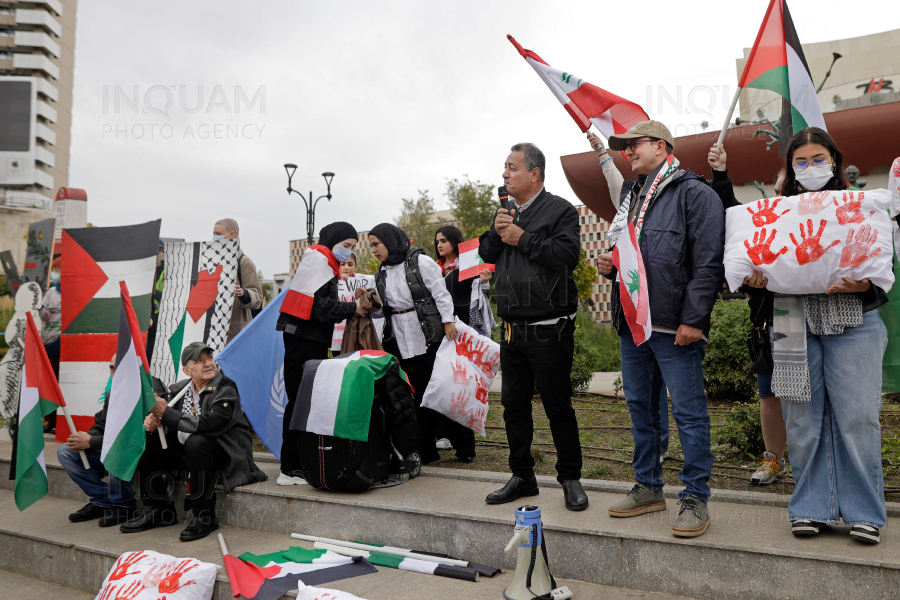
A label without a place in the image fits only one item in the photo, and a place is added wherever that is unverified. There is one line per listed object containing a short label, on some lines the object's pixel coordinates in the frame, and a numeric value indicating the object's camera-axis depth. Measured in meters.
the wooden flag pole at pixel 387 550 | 3.37
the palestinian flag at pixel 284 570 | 3.20
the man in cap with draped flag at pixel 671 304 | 2.98
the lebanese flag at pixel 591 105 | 4.02
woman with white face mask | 2.74
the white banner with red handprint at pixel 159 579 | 3.25
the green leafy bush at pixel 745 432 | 4.43
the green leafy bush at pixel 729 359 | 6.85
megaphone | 2.86
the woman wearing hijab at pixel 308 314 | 4.62
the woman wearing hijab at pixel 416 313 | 4.93
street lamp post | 21.05
